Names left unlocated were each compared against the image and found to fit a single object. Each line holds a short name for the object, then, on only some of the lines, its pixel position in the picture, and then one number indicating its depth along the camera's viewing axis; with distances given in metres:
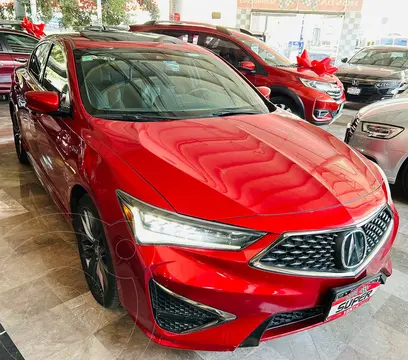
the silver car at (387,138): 3.18
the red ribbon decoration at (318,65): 5.50
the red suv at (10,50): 6.25
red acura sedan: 1.27
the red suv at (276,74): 5.14
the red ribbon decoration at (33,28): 8.35
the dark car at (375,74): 6.84
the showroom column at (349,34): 11.03
